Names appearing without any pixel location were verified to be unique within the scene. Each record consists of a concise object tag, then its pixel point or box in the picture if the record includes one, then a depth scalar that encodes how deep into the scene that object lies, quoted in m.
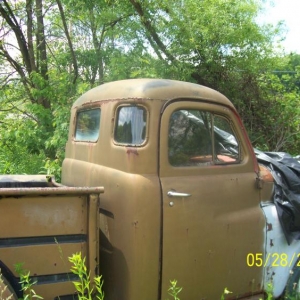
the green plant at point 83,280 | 2.11
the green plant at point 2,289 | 2.04
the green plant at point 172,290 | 2.47
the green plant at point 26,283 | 2.07
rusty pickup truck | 2.24
